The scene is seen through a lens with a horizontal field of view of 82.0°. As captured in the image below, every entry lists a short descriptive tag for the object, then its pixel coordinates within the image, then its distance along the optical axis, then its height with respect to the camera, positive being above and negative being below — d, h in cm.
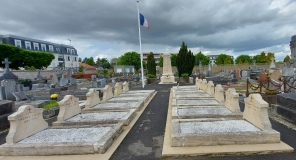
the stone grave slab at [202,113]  503 -141
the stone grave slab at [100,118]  509 -147
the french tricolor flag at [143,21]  1591 +473
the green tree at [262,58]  5816 +297
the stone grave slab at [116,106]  672 -143
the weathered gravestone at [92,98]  710 -111
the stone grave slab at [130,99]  851 -142
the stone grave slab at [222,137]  356 -145
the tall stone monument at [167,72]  2039 -22
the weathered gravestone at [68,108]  540 -115
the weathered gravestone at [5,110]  568 -119
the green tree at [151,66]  2486 +70
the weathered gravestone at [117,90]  1058 -113
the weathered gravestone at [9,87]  977 -67
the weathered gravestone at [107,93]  884 -110
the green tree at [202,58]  7044 +450
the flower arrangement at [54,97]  1031 -135
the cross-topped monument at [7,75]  1213 +11
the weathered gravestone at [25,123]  388 -119
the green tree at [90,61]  9712 +700
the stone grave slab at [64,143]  348 -149
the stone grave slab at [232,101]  534 -110
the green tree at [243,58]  8119 +459
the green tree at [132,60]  6812 +479
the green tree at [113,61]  9606 +662
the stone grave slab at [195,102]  668 -139
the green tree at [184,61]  2364 +119
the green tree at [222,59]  6965 +384
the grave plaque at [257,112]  385 -111
